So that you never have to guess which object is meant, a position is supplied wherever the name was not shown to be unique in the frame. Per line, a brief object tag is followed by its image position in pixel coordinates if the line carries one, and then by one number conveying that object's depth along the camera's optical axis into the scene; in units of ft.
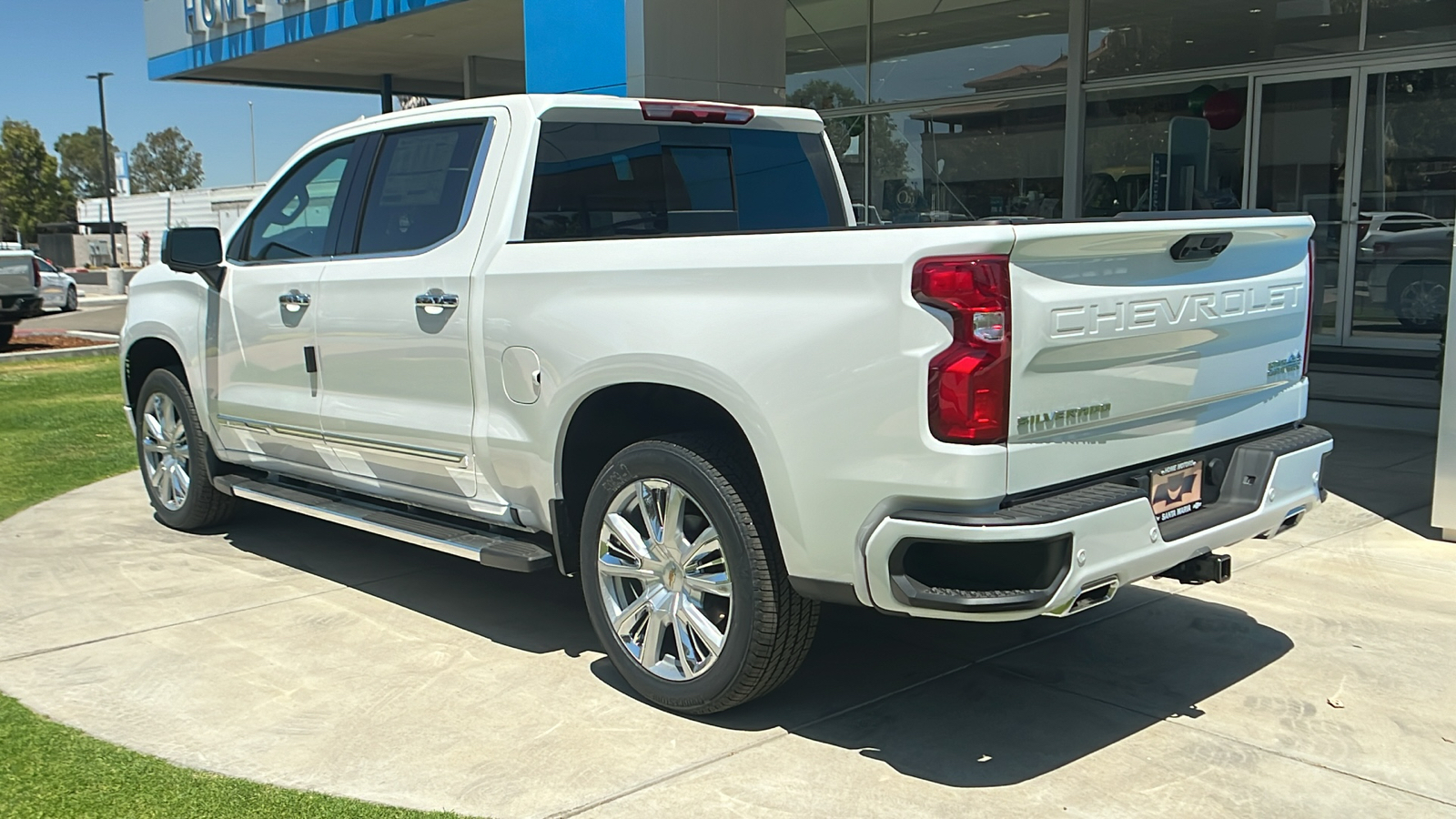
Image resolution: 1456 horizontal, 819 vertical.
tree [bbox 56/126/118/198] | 436.35
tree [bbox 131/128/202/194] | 469.16
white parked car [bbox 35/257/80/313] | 98.02
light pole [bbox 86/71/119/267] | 203.92
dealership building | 35.60
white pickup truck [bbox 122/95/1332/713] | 11.33
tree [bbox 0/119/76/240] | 259.60
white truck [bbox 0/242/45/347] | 60.59
